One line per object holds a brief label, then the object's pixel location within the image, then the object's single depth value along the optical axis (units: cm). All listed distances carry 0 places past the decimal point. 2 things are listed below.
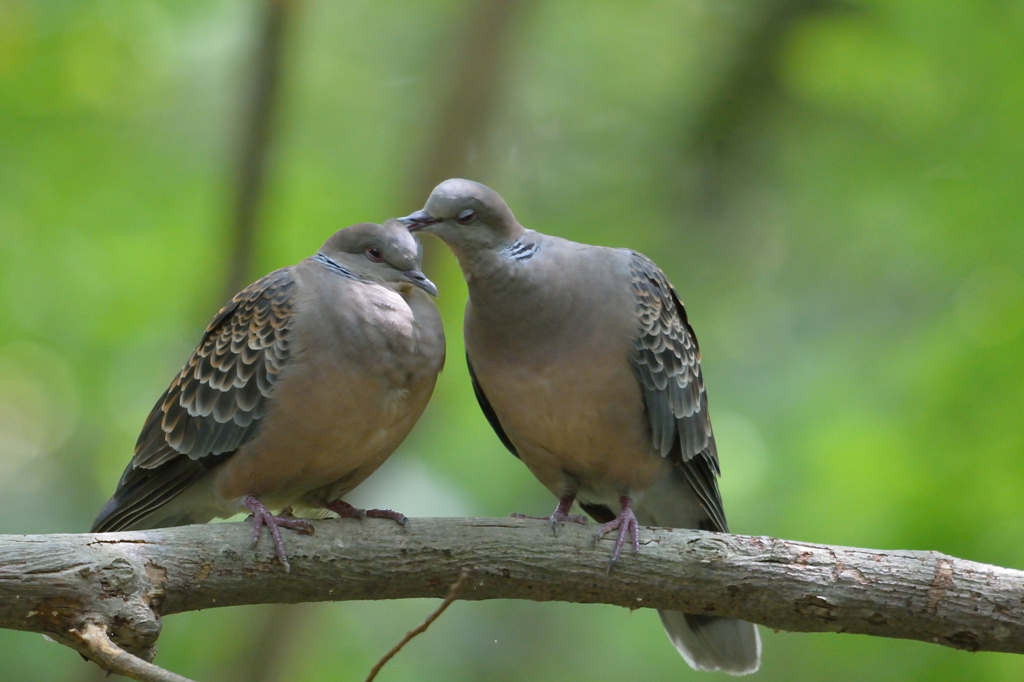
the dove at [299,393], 697
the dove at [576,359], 734
